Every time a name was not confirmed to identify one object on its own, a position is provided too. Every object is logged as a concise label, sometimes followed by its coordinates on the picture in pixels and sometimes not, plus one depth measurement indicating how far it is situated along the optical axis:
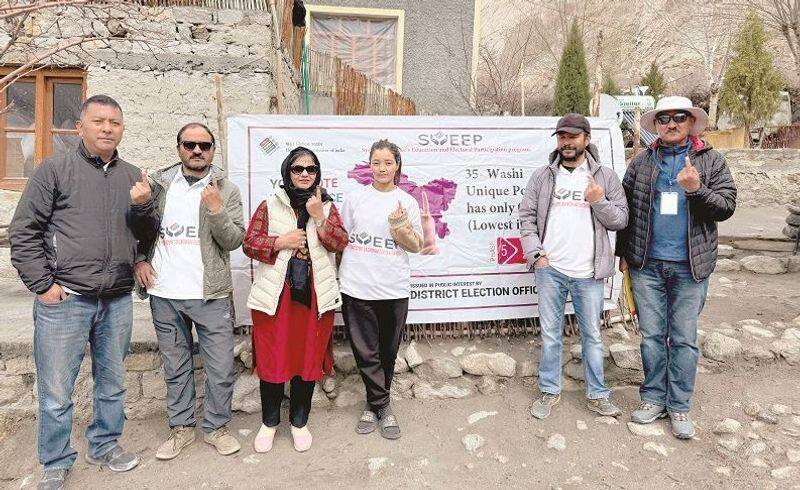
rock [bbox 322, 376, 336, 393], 3.70
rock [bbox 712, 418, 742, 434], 3.25
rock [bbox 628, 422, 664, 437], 3.25
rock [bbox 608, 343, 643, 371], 3.85
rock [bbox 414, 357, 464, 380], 3.79
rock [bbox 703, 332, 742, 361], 3.96
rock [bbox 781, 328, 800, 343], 4.11
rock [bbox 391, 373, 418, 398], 3.77
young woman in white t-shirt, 3.07
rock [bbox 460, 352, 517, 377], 3.81
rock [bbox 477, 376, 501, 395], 3.77
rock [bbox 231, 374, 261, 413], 3.62
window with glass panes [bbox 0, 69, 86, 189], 5.58
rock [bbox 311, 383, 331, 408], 3.67
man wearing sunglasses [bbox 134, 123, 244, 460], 2.94
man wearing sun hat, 3.08
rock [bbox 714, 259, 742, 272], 6.80
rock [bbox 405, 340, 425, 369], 3.77
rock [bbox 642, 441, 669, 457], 3.11
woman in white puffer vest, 2.95
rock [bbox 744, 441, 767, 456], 3.09
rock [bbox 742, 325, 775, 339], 4.23
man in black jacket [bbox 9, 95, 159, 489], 2.62
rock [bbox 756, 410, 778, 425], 3.35
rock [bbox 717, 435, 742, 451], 3.14
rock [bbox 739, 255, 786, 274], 6.72
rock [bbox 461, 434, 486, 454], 3.21
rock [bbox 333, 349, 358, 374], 3.71
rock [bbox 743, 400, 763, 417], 3.41
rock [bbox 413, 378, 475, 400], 3.77
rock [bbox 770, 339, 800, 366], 3.97
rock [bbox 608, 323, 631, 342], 4.17
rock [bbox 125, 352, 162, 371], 3.67
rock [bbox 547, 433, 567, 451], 3.19
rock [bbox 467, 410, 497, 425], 3.50
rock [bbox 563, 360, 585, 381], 3.84
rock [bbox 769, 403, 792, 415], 3.43
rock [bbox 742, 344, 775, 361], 3.97
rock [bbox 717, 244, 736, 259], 7.47
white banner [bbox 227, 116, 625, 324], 3.89
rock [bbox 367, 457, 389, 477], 2.96
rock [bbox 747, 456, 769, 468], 2.99
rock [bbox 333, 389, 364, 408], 3.69
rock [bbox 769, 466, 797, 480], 2.88
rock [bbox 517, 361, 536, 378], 3.85
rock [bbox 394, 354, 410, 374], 3.78
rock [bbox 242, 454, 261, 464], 3.07
